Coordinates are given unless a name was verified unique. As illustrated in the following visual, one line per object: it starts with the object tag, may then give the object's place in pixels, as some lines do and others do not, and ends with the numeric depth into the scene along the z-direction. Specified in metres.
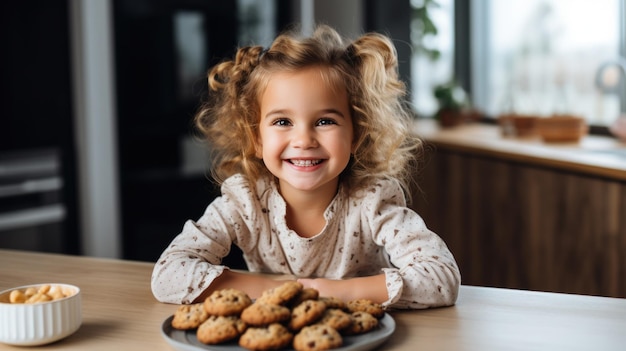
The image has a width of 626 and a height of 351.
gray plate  0.93
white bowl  0.99
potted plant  4.05
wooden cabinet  2.62
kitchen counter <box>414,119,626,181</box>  2.60
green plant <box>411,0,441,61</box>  4.39
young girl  1.32
